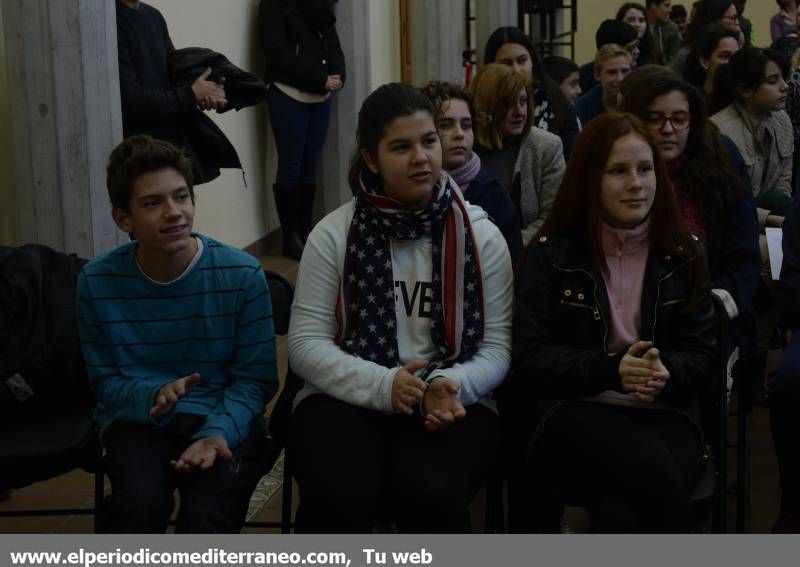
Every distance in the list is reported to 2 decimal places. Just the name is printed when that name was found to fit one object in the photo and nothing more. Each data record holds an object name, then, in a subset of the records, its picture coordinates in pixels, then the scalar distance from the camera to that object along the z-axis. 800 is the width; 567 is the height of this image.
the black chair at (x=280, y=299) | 3.78
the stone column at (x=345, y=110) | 9.30
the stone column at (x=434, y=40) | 11.01
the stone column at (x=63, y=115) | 4.54
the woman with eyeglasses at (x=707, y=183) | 4.18
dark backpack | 3.63
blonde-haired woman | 5.21
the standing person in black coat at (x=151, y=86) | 5.16
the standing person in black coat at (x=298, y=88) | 8.48
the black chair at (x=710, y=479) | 3.37
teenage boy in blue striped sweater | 3.43
